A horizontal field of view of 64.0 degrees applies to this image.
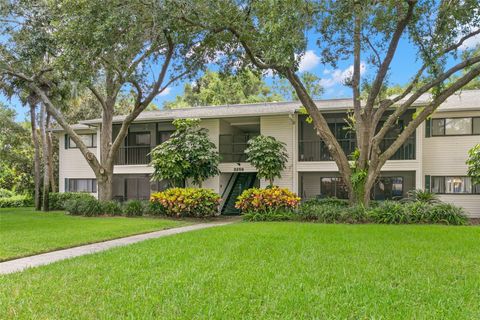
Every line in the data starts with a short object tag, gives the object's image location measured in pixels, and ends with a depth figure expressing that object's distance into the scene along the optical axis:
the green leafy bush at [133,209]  16.48
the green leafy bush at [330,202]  15.90
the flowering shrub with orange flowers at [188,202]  15.80
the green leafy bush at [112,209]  16.80
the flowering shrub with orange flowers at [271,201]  15.31
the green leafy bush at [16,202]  24.81
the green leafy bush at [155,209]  16.52
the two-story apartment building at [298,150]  17.41
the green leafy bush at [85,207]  16.77
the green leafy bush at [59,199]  21.11
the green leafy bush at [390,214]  13.45
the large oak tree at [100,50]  11.88
